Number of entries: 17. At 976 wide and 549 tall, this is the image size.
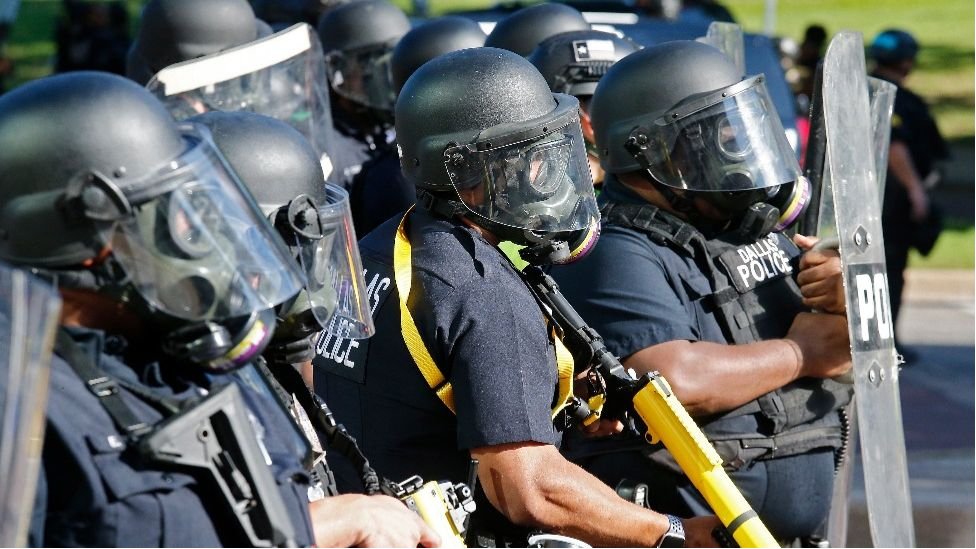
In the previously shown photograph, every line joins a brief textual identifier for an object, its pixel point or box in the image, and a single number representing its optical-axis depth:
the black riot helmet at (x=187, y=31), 11.11
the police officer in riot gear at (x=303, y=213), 5.93
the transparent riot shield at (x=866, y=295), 7.34
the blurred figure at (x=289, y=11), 16.73
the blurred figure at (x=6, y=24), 29.51
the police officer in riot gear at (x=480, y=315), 6.09
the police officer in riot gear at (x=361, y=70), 12.57
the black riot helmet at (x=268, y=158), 6.46
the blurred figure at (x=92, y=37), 25.22
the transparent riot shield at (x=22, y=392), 3.56
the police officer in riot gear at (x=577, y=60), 10.16
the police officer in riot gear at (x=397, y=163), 10.75
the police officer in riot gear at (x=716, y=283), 7.45
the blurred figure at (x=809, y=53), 22.42
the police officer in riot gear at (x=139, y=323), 4.37
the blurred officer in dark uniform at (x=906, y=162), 17.86
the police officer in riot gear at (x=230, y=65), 9.45
